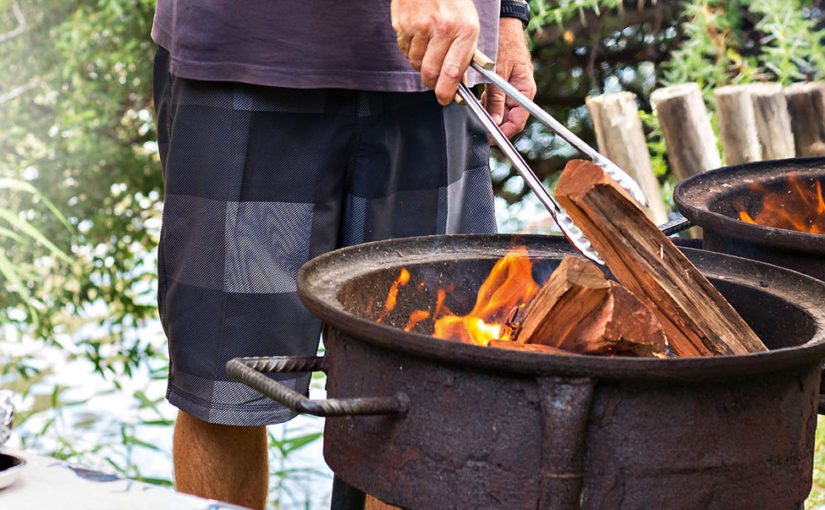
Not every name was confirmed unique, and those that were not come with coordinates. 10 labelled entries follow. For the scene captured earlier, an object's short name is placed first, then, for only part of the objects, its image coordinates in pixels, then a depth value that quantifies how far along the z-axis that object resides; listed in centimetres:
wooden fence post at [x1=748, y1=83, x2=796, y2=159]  349
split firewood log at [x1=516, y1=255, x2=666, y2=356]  228
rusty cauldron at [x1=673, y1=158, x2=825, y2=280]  249
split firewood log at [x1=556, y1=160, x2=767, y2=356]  226
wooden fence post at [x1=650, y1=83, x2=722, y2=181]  347
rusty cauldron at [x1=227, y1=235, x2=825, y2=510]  211
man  259
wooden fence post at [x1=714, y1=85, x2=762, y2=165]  349
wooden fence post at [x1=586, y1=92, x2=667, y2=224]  358
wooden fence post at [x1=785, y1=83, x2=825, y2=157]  349
